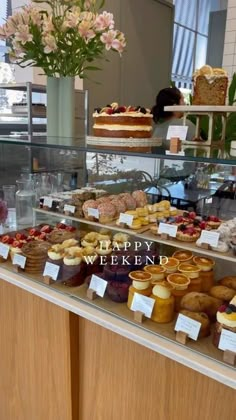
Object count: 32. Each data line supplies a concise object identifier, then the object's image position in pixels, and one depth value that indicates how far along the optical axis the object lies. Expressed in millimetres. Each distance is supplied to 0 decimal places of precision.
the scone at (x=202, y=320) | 923
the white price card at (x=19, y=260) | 1283
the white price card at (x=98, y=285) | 1103
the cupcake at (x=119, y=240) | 1336
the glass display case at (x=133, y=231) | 1015
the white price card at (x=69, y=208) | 1472
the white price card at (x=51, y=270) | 1201
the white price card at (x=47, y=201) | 1550
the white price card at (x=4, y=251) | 1368
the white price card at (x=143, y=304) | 987
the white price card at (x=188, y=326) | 902
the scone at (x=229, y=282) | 1144
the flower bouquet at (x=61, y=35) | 1252
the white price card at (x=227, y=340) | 839
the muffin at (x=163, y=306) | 986
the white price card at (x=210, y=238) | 1133
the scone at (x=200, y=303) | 989
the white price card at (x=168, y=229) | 1223
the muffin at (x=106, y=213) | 1372
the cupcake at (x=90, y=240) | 1337
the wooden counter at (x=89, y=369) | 911
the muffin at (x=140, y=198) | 1503
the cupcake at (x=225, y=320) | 860
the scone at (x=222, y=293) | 1066
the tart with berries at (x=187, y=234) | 1188
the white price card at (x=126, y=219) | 1320
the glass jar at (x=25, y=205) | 1640
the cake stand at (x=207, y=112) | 1072
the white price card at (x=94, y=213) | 1383
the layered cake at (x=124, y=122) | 1224
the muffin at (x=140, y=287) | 1036
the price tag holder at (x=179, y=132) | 1124
